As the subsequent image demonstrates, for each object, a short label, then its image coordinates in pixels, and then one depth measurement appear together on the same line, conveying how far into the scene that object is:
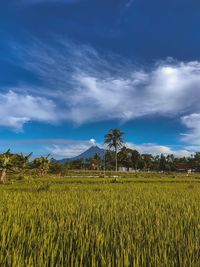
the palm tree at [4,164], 17.56
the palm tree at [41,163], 30.17
